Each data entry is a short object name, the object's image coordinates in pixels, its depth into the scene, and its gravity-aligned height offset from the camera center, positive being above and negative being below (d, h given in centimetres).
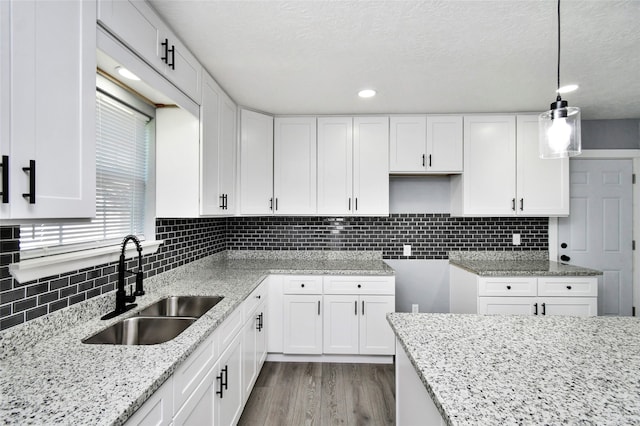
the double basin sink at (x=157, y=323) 147 -58
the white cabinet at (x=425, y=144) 314 +69
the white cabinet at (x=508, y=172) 308 +41
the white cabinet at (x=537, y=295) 279 -73
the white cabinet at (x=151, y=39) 125 +82
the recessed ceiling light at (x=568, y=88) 243 +98
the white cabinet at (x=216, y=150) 217 +49
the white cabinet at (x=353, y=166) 317 +48
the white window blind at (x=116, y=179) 161 +20
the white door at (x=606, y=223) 329 -10
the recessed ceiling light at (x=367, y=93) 256 +99
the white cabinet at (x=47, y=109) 81 +30
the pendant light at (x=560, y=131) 140 +37
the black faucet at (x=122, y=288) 159 -39
